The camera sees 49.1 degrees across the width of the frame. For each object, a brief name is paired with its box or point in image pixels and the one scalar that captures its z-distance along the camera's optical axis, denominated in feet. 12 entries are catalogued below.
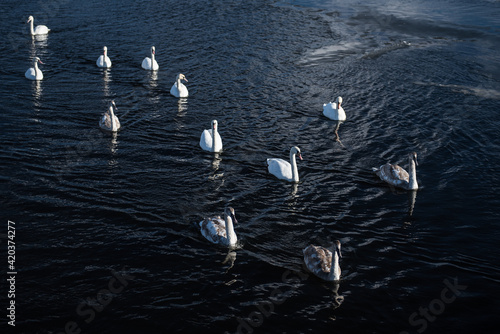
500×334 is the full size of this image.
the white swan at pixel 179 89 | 90.27
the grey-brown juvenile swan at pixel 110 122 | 76.13
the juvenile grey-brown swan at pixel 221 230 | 52.65
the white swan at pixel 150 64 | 102.01
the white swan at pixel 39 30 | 118.10
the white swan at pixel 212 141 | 71.77
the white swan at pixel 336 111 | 83.82
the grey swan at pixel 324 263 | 48.75
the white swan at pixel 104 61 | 101.60
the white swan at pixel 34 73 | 93.71
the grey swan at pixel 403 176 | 65.46
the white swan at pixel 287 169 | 66.44
